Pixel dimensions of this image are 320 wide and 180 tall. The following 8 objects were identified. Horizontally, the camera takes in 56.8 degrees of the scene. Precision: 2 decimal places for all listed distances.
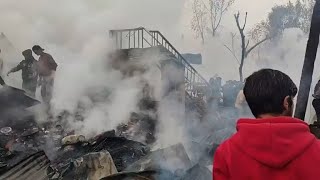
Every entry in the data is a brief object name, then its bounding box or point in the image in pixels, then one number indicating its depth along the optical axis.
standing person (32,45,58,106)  5.37
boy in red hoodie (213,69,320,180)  1.05
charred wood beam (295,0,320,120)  2.82
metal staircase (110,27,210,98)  6.02
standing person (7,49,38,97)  5.59
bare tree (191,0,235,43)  13.31
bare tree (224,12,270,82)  11.47
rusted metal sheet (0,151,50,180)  2.79
